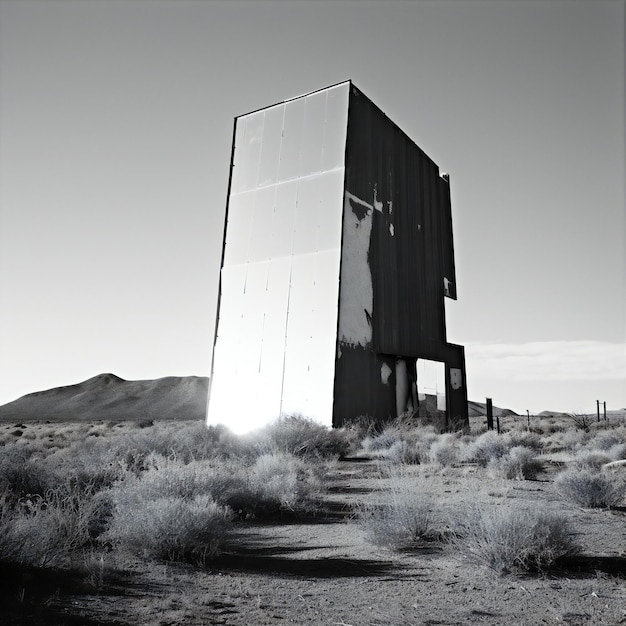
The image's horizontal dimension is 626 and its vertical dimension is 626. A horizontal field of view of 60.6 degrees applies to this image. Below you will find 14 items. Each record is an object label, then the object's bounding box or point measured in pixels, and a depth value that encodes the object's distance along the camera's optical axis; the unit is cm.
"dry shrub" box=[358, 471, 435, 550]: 555
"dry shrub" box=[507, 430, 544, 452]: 1546
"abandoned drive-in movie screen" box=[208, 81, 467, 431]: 1773
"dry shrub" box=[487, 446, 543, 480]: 1028
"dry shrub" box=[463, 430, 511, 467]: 1226
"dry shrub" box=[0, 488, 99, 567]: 438
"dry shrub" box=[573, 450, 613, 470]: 1098
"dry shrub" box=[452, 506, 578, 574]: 463
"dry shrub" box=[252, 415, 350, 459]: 1288
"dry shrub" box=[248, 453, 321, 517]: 759
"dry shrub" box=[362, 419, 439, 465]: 1270
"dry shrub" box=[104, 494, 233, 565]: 504
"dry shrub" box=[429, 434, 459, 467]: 1189
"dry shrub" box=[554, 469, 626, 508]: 745
